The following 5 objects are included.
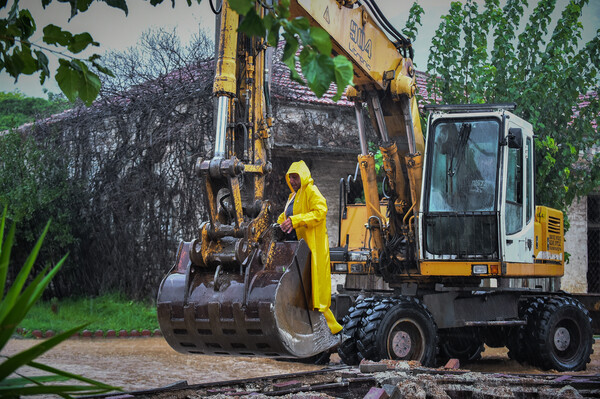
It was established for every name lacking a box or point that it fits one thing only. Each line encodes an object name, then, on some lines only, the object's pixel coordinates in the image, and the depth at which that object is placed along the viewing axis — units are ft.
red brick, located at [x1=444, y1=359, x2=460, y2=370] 26.72
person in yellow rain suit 20.72
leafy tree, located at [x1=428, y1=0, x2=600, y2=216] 46.14
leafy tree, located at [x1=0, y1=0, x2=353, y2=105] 9.32
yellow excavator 20.11
